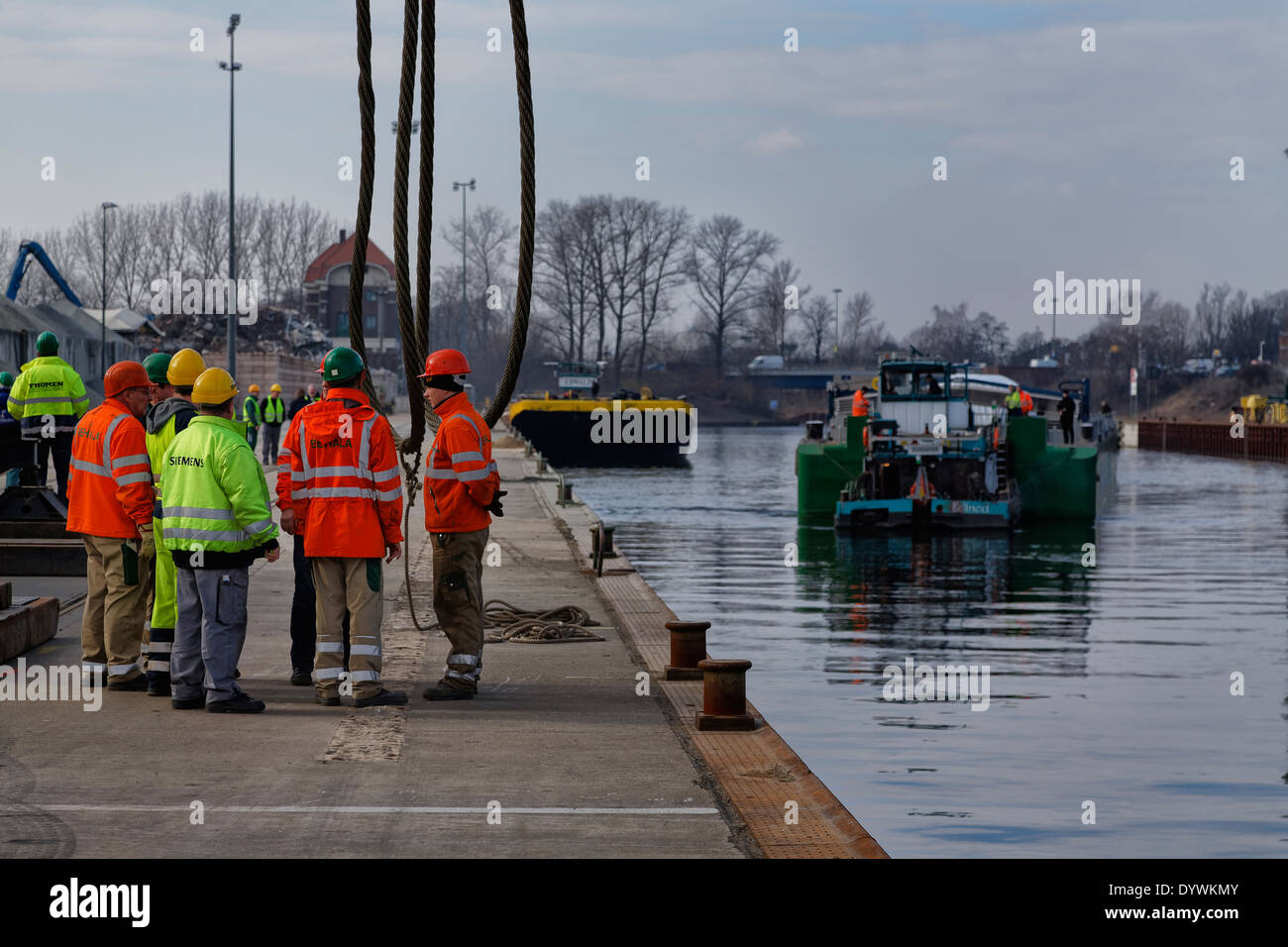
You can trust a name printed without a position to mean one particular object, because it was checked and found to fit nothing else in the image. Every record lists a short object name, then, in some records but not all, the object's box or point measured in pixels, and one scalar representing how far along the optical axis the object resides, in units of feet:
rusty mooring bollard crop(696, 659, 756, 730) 29.68
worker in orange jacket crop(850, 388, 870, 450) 134.21
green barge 114.32
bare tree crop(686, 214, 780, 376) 432.25
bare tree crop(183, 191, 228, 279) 395.34
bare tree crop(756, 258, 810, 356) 443.73
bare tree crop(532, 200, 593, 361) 409.28
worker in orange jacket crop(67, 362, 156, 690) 31.96
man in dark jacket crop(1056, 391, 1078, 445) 143.74
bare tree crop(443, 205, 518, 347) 415.03
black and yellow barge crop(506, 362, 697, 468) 216.13
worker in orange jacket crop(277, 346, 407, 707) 30.32
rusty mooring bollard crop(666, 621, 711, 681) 35.76
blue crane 195.72
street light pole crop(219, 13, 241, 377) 142.72
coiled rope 41.06
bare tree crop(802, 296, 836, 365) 500.33
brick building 417.08
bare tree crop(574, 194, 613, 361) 408.67
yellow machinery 287.28
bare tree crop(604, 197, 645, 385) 410.93
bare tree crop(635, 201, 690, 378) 415.64
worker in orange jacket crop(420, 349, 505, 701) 31.86
